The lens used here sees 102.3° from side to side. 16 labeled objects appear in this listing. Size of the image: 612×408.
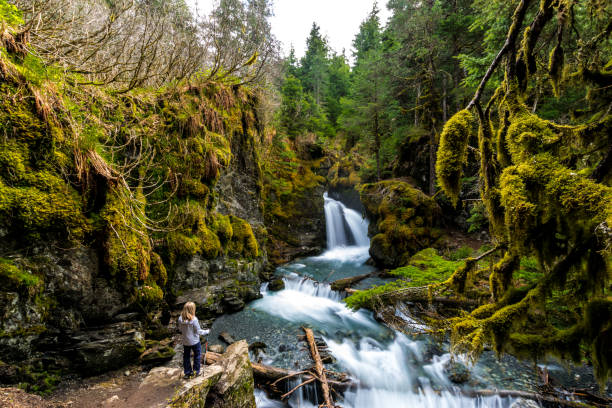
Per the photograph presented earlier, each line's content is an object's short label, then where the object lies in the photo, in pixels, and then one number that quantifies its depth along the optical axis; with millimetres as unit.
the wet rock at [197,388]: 3279
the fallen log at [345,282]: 10153
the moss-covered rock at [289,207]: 15148
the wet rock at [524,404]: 4703
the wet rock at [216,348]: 5879
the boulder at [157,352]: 5004
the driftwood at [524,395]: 4477
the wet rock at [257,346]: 6484
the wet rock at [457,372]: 5576
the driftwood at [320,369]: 4857
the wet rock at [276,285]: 10352
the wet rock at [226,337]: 6571
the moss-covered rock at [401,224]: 12539
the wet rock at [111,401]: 3537
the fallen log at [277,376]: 5387
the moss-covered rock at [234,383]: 3850
